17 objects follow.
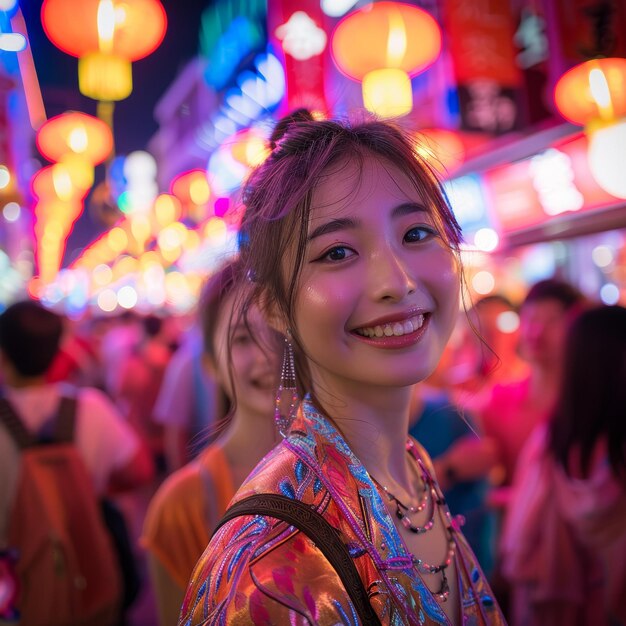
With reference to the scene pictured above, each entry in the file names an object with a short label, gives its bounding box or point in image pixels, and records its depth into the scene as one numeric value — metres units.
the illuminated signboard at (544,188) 3.43
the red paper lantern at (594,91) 2.93
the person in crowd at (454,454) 2.31
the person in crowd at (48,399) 2.29
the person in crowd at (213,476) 1.61
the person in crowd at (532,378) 3.00
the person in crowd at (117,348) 5.67
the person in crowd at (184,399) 3.55
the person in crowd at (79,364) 4.70
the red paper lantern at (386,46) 3.51
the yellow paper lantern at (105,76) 3.49
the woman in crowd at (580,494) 2.08
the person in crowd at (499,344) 3.65
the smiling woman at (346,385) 0.82
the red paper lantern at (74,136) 6.18
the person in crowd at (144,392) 4.65
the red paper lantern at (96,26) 3.23
